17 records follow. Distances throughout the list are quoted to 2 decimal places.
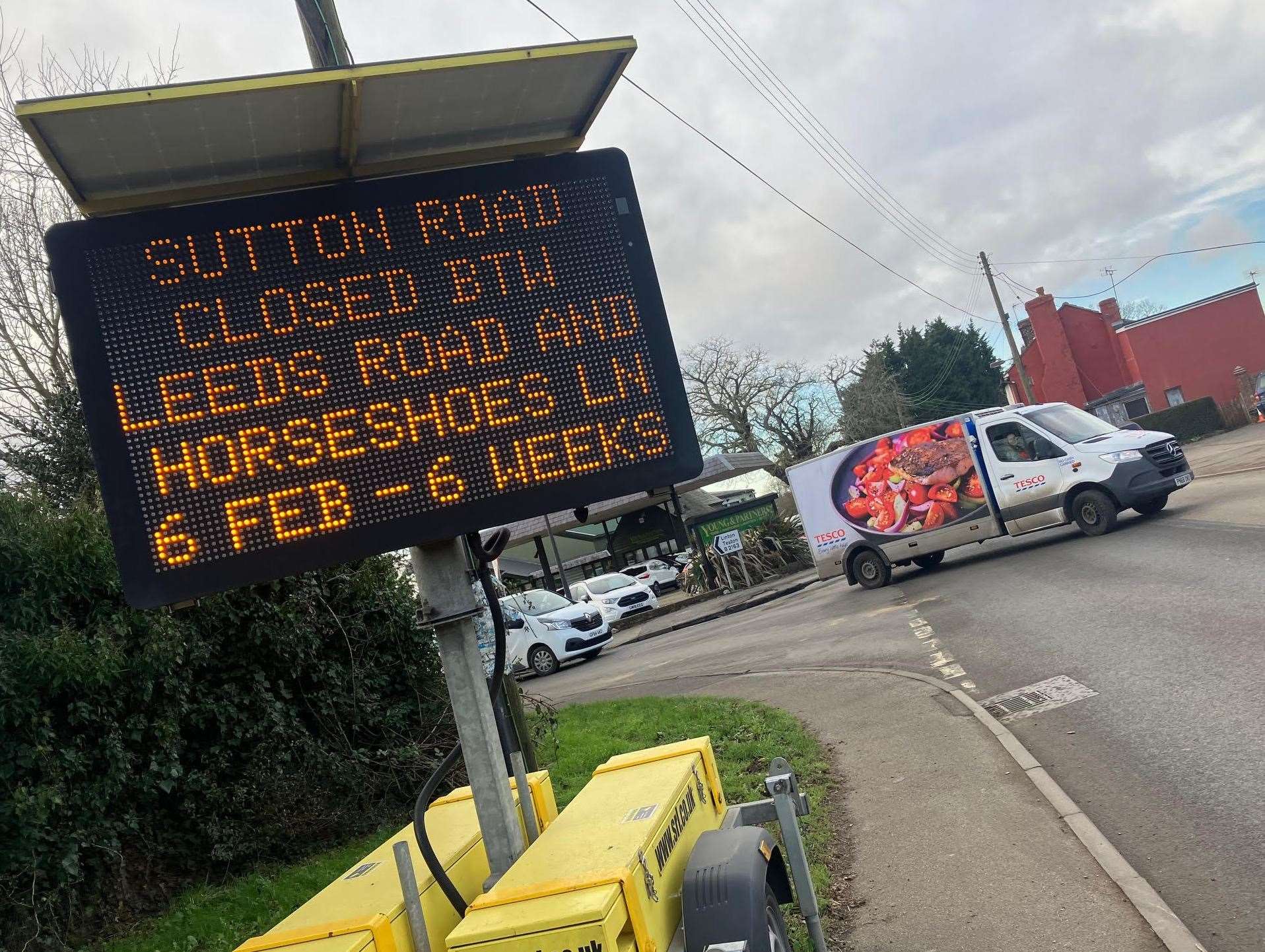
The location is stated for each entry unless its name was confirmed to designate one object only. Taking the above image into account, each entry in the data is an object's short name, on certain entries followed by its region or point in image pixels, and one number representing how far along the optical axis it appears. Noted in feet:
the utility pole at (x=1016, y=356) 133.18
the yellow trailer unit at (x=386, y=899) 10.00
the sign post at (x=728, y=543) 98.63
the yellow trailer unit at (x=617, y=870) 9.07
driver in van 59.57
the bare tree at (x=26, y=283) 46.98
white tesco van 55.98
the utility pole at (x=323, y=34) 16.12
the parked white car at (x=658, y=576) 129.90
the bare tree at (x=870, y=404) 196.24
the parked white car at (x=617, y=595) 97.66
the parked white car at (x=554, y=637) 72.23
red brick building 168.45
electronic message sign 11.05
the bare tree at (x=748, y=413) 191.52
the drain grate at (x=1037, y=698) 26.94
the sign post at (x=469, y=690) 12.23
